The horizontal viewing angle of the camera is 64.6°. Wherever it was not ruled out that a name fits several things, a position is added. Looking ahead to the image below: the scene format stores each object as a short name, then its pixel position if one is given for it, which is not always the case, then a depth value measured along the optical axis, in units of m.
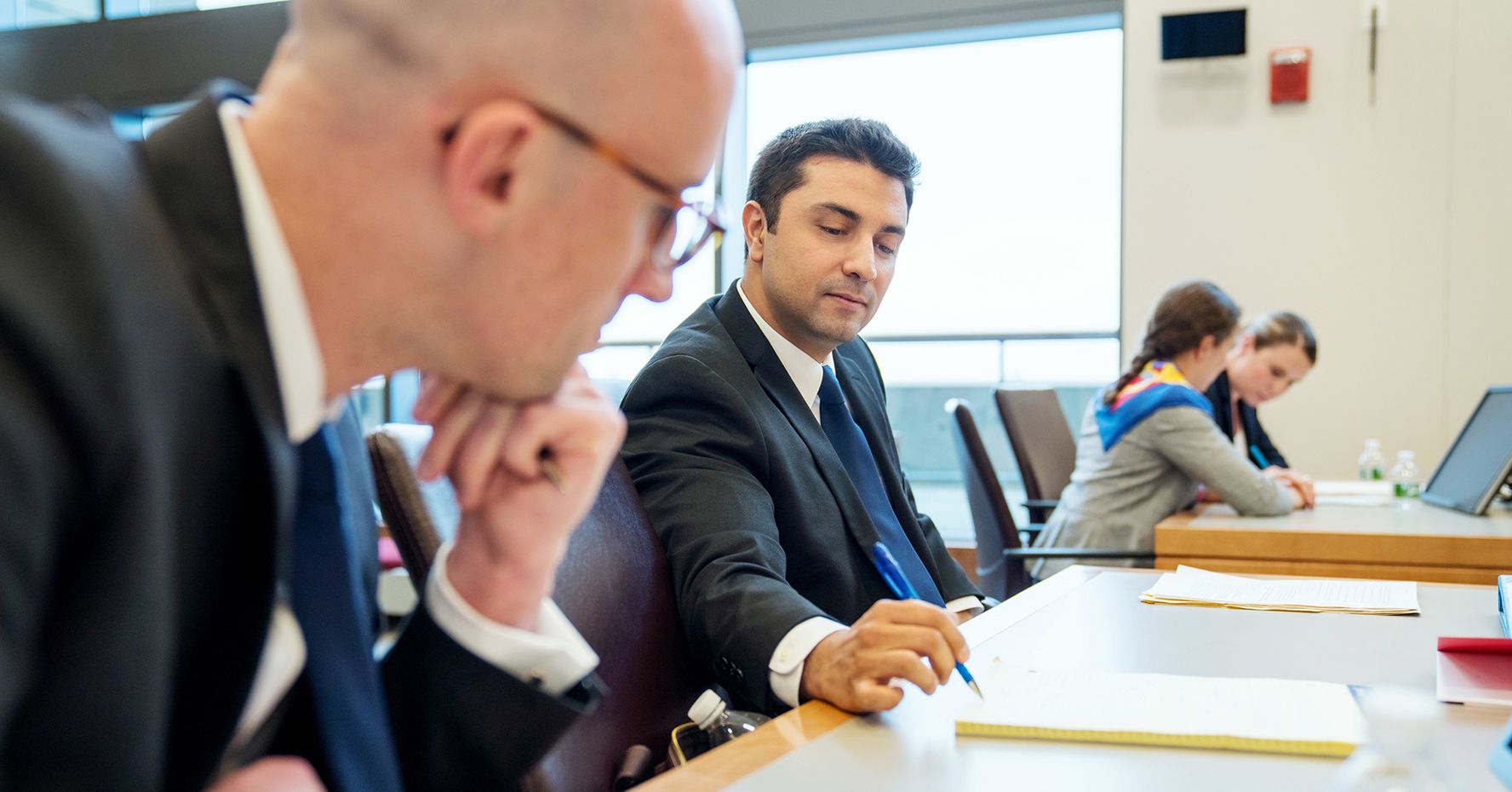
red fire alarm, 4.82
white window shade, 5.33
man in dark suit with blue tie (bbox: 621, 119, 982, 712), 1.18
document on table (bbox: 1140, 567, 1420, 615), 1.53
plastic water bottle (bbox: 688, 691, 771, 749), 1.17
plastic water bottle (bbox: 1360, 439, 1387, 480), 4.32
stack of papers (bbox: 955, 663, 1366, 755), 0.91
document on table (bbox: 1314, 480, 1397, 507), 3.34
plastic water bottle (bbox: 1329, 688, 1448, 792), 0.59
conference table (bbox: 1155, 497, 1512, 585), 2.37
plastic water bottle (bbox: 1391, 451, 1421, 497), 3.54
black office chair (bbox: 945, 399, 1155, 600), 3.20
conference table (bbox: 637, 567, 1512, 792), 0.85
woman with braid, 3.21
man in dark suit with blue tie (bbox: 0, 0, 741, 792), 0.50
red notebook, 1.04
